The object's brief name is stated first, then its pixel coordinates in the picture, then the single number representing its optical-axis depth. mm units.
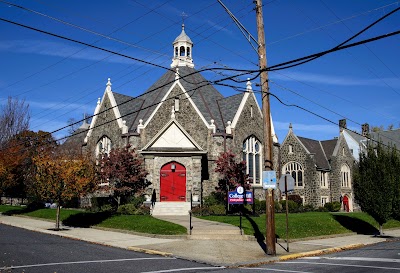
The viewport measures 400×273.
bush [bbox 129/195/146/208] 28594
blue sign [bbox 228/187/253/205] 20297
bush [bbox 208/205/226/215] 26203
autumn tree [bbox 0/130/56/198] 35188
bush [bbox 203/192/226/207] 29922
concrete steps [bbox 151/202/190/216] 27652
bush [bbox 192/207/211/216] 26128
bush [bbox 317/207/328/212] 37750
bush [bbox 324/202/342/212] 41312
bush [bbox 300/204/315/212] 34500
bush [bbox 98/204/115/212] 28200
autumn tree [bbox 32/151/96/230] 21156
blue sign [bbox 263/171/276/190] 14195
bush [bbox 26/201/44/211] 32806
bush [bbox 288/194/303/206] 42153
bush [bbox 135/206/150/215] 26244
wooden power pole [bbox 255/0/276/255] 14066
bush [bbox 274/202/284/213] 30650
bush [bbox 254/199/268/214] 28383
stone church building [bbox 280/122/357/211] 45375
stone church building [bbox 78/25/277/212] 29750
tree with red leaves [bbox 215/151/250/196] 28955
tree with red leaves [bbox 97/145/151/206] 27812
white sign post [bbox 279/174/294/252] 15212
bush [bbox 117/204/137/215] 26262
